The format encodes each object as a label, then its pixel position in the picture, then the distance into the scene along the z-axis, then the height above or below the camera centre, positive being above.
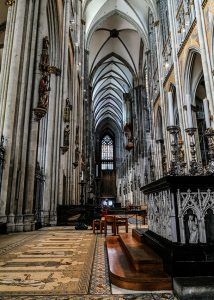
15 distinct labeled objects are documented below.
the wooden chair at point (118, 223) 5.97 -0.40
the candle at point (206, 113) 3.76 +1.47
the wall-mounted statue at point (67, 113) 11.53 +4.61
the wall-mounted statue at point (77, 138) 15.41 +4.54
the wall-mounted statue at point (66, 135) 11.41 +3.41
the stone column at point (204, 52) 7.85 +5.39
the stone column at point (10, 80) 5.99 +3.45
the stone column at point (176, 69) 10.57 +6.68
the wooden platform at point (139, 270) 2.02 -0.61
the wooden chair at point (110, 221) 5.86 -0.34
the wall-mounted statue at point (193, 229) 2.28 -0.22
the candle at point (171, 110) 3.53 +1.45
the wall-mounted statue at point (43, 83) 7.06 +3.84
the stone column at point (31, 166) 6.64 +1.18
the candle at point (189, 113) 3.39 +1.31
